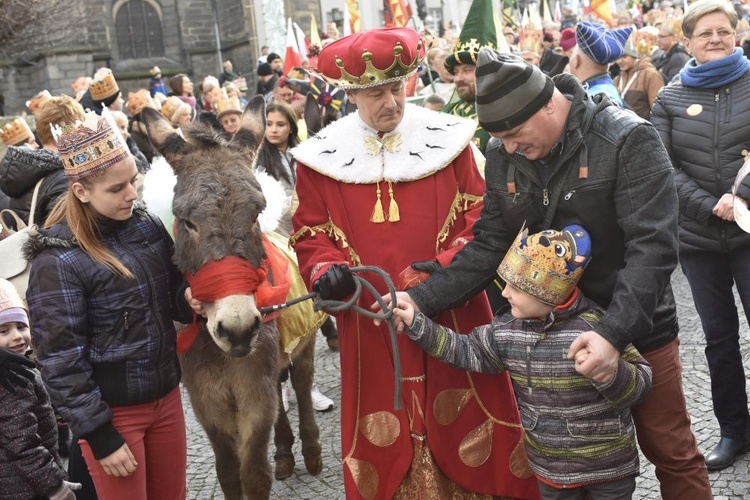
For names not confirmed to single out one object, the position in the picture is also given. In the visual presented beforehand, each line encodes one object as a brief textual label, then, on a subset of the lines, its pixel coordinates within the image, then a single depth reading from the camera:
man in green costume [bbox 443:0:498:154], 5.75
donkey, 3.44
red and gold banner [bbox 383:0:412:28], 12.79
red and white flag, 14.55
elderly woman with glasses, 4.60
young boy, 3.08
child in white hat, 3.81
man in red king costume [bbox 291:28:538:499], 3.70
